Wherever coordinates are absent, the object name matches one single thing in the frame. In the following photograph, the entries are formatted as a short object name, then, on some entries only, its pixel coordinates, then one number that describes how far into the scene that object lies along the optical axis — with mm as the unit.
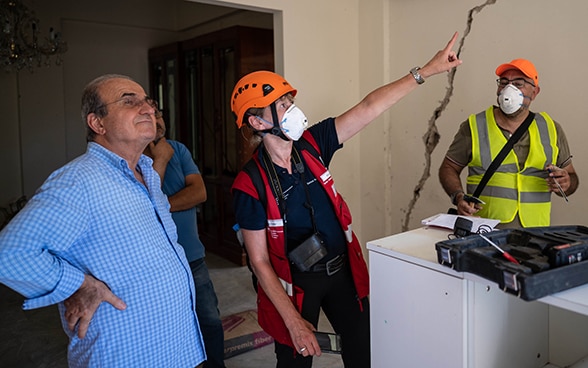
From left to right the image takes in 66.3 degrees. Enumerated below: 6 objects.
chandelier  3842
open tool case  882
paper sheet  1329
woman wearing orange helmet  1545
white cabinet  1101
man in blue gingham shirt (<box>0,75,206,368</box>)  1068
